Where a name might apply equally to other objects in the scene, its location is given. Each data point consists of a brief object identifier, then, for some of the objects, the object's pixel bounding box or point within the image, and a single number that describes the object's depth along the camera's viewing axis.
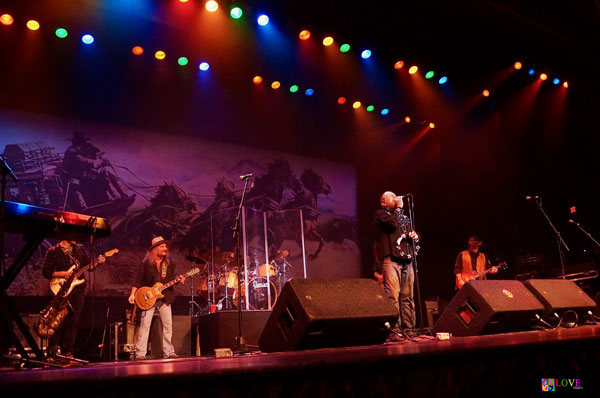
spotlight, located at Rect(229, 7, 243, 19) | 8.12
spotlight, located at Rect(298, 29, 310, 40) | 8.63
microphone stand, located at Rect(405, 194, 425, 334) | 5.80
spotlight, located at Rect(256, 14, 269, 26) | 8.32
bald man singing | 6.35
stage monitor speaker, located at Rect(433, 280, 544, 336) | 5.04
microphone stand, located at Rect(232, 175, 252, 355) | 5.39
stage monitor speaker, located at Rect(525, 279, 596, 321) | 5.70
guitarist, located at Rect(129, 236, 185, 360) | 7.30
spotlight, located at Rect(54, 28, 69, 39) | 7.89
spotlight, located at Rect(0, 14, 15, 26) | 7.55
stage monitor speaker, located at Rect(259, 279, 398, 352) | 3.89
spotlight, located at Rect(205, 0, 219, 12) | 8.00
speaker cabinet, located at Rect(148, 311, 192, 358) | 7.52
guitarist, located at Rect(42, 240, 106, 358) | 6.57
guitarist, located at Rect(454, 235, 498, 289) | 8.71
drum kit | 8.80
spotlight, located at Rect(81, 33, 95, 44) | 8.17
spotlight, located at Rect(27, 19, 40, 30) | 7.71
